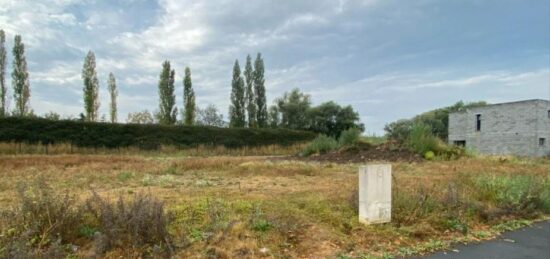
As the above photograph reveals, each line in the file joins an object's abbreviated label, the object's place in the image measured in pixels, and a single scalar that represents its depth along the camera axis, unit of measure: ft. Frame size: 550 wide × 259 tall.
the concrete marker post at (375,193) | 15.52
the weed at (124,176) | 27.54
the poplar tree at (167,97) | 96.63
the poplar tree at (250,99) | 112.57
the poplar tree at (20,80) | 78.43
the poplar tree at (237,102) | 111.14
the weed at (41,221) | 11.77
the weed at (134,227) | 11.85
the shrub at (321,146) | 61.67
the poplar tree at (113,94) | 99.66
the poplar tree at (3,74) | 76.23
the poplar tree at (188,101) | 100.58
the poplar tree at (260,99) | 113.80
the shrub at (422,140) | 50.62
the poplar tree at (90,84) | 86.43
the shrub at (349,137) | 59.41
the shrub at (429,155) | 48.57
